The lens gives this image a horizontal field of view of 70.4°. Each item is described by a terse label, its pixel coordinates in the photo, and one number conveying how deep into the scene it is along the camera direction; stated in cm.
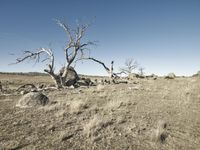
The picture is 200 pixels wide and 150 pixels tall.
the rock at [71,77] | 1626
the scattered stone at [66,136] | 398
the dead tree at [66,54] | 1409
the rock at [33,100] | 708
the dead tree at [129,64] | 4533
